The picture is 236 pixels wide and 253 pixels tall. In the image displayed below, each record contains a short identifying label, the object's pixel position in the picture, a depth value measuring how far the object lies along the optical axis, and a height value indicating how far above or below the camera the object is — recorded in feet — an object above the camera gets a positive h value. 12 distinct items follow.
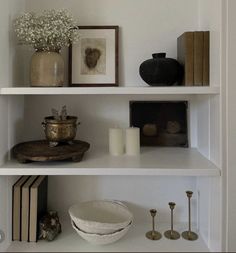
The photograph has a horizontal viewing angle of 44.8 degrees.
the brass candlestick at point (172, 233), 4.09 -1.54
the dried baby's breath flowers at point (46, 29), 3.65 +1.28
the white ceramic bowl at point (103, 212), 4.17 -1.24
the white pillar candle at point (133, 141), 4.09 -0.19
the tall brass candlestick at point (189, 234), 4.07 -1.54
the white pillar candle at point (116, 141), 4.12 -0.19
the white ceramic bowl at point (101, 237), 3.74 -1.43
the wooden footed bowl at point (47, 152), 3.52 -0.30
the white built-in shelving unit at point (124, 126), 3.79 -0.01
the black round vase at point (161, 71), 3.85 +0.78
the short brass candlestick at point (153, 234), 4.06 -1.55
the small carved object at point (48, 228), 4.00 -1.41
